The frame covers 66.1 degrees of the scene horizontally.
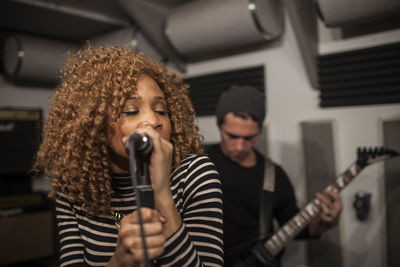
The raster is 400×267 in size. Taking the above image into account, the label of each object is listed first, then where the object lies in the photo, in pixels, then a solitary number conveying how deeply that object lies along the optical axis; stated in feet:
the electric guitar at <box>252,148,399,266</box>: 6.48
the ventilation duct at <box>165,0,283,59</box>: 7.75
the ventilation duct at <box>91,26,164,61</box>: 10.28
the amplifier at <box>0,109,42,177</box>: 10.69
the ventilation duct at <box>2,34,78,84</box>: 10.12
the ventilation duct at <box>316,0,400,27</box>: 6.00
